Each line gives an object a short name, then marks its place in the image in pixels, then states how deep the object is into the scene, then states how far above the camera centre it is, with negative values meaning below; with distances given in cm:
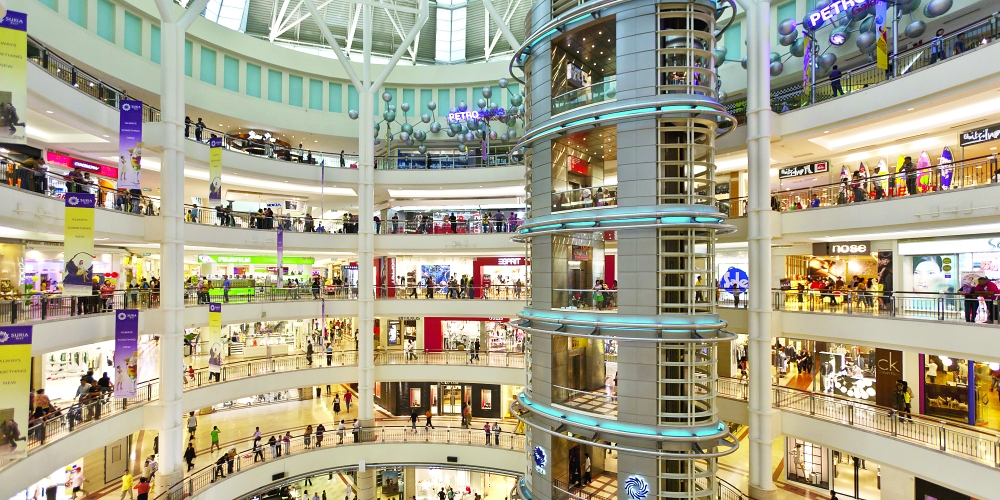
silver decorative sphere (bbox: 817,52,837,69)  1797 +714
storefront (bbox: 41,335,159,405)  2094 -440
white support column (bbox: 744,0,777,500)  1727 +62
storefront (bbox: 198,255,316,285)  3234 -10
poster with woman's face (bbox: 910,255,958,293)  1794 -30
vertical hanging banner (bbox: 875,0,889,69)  1565 +660
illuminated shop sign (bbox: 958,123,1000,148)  1614 +412
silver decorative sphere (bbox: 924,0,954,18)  1497 +745
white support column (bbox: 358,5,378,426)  2641 +128
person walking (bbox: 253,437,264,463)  2237 -809
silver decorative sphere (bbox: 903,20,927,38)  1608 +733
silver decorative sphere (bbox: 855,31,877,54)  1622 +701
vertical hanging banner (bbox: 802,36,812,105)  1855 +692
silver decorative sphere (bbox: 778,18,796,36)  1925 +883
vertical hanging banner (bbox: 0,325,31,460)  1180 -279
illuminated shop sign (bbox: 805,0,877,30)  1716 +867
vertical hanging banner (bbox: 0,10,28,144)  1064 +395
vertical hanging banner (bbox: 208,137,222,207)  2155 +404
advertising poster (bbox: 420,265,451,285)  3509 -55
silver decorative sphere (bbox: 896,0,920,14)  1644 +822
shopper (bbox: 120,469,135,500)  1892 -791
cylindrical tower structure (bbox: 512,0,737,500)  1349 +45
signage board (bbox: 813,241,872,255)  2052 +70
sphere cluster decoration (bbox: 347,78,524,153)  2934 +850
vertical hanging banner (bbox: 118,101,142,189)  1683 +398
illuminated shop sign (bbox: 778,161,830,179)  2148 +406
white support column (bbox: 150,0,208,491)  1908 +81
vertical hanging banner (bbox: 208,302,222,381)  2188 -311
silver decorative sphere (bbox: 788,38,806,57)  1943 +817
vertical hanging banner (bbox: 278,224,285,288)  2497 +105
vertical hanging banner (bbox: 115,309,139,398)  1698 -285
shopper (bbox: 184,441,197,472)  2128 -778
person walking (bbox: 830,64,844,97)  1742 +612
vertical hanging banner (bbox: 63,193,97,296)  1470 +58
